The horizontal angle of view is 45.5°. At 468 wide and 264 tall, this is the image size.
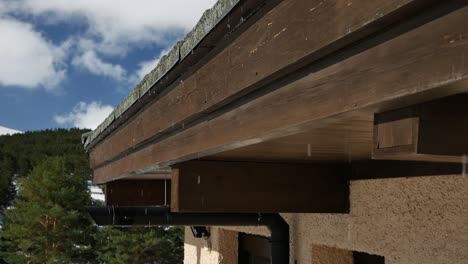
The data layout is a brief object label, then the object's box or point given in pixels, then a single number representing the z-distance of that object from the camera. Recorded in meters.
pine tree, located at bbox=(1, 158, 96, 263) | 22.42
